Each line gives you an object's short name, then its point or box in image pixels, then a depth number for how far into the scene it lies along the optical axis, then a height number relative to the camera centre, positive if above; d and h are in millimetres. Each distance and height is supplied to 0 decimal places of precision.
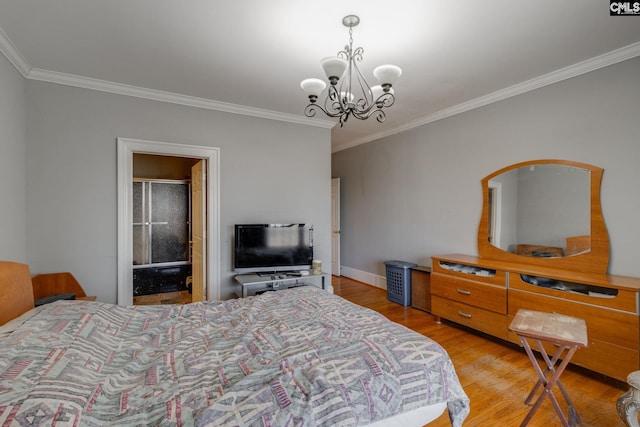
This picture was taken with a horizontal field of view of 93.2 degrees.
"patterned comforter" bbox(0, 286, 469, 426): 1059 -674
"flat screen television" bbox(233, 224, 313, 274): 3689 -400
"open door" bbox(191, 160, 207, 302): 3775 -198
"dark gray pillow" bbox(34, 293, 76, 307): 2483 -694
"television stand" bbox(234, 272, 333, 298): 3503 -778
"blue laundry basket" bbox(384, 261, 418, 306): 4305 -958
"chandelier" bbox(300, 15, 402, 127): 2008 +963
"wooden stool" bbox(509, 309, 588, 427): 1745 -711
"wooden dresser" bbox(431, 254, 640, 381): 2287 -784
